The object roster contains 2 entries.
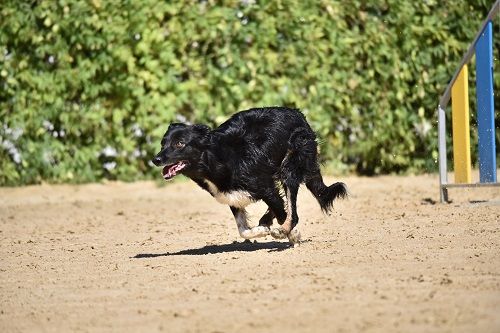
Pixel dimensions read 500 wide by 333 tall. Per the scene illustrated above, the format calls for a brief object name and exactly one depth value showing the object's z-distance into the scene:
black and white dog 15.76
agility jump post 19.72
